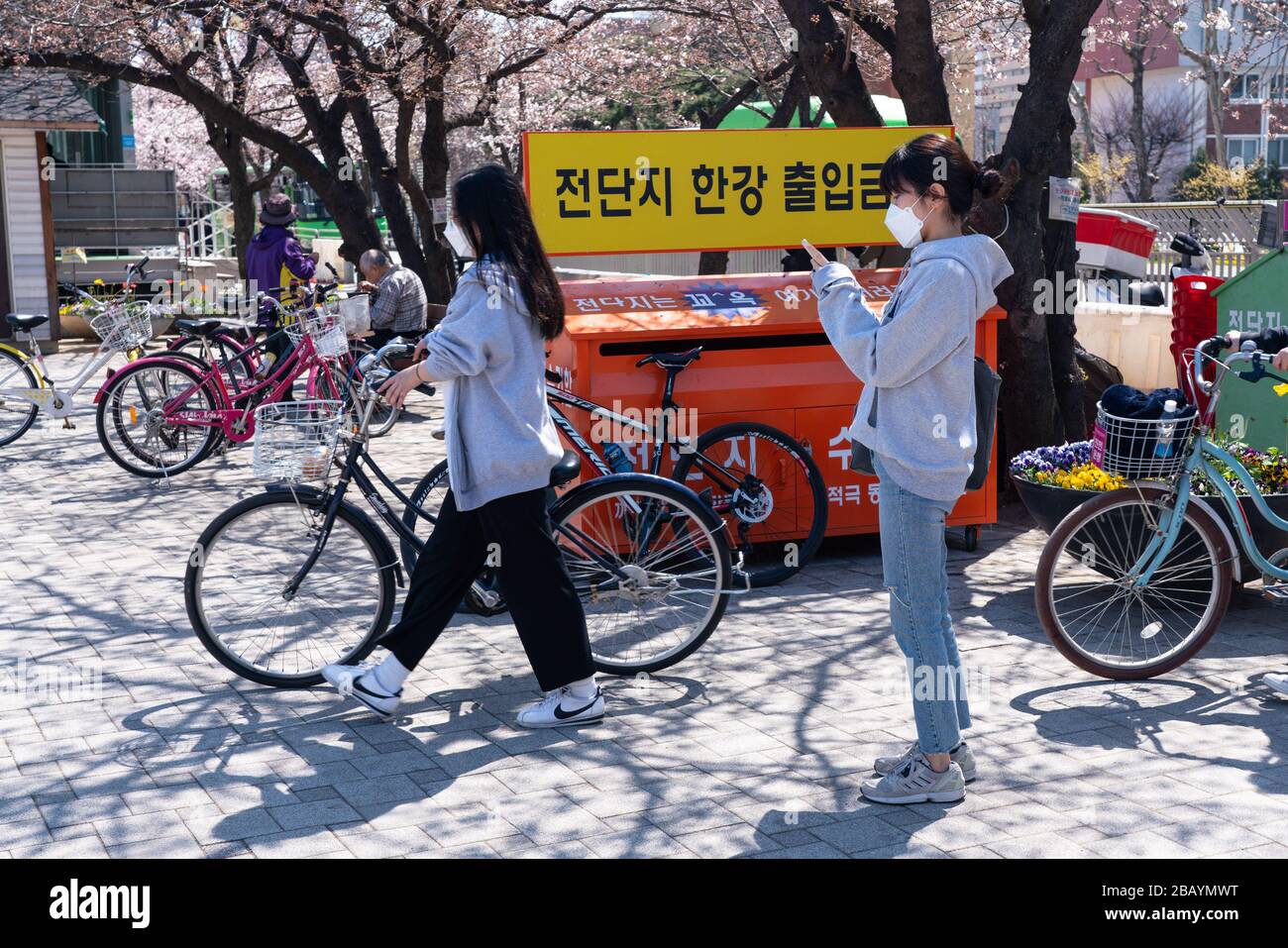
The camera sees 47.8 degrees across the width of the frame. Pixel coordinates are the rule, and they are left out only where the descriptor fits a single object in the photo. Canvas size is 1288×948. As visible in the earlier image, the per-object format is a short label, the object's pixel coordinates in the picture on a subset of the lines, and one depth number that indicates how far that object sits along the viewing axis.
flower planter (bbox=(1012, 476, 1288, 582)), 5.95
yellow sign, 7.44
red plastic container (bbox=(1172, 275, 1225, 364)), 9.12
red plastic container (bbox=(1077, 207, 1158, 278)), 20.72
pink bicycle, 9.70
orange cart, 6.91
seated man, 11.95
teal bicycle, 5.19
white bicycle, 10.91
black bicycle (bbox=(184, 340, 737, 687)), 5.12
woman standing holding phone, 3.97
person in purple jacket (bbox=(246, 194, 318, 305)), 12.90
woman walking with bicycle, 4.64
